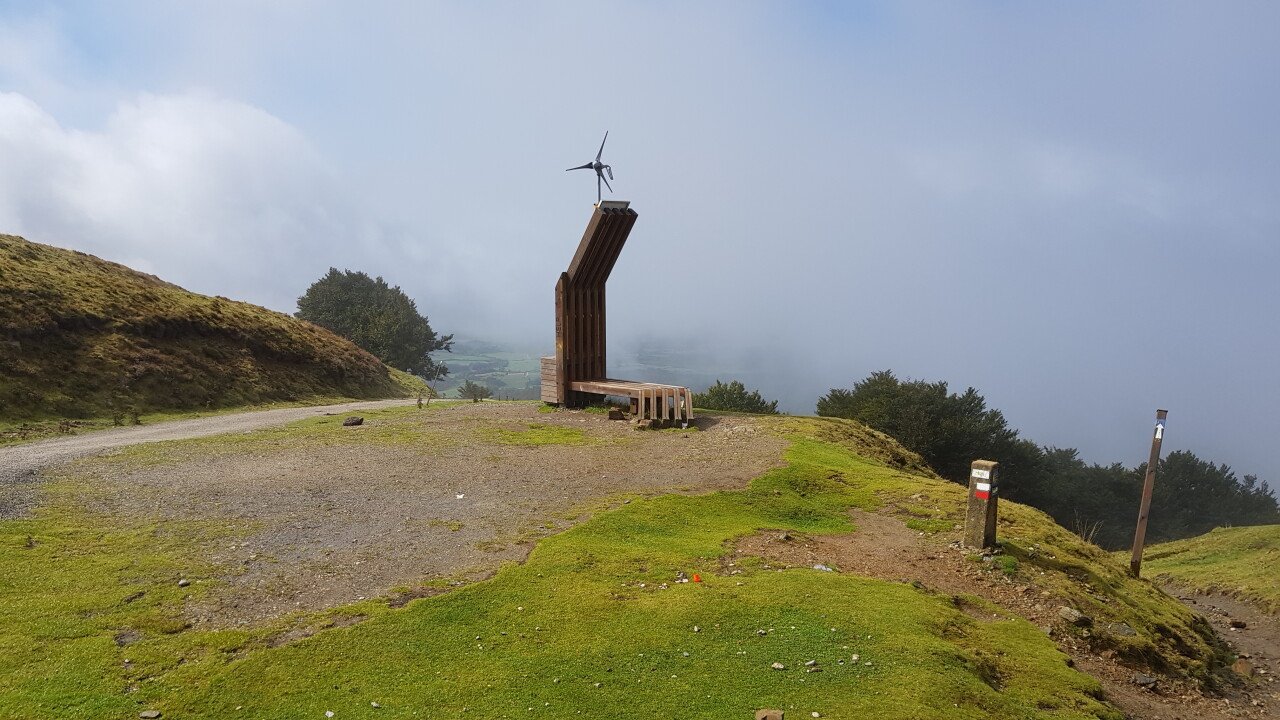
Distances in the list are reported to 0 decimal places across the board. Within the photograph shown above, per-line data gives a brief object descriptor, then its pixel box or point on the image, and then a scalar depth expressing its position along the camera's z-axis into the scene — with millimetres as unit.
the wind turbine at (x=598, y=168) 25172
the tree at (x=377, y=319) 66125
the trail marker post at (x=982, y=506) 10625
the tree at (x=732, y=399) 47750
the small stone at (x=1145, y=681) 8359
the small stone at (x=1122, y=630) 9344
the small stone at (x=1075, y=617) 9141
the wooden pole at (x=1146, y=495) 14422
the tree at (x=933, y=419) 40219
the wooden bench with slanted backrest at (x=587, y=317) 23156
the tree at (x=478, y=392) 49656
